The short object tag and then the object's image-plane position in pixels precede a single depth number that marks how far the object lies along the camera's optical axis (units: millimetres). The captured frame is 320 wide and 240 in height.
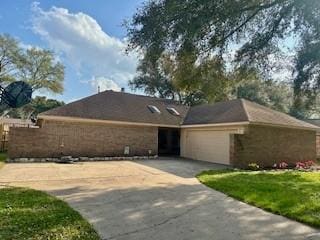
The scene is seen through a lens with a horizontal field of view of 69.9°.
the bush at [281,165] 12654
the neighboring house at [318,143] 17693
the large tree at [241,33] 6854
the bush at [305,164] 12883
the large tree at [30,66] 26177
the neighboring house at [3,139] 17125
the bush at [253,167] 11702
